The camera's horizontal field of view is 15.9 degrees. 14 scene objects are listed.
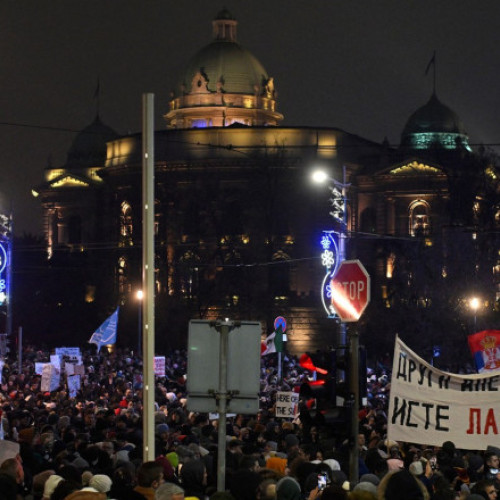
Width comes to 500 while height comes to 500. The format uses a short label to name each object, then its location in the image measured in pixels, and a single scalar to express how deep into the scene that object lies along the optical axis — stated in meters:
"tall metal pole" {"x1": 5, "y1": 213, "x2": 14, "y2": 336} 42.16
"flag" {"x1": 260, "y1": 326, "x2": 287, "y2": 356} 42.72
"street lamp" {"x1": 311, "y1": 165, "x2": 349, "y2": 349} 32.47
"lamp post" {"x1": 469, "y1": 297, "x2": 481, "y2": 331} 51.77
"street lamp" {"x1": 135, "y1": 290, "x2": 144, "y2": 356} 72.11
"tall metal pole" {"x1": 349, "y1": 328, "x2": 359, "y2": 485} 14.80
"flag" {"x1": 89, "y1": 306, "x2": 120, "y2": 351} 44.25
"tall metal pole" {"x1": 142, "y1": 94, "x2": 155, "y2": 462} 14.16
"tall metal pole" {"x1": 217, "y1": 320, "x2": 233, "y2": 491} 13.25
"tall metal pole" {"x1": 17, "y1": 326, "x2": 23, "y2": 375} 41.05
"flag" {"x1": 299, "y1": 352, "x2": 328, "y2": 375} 15.02
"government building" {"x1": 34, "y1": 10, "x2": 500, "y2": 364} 79.81
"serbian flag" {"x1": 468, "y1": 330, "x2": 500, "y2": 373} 25.48
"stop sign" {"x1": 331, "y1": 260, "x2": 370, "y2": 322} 18.08
